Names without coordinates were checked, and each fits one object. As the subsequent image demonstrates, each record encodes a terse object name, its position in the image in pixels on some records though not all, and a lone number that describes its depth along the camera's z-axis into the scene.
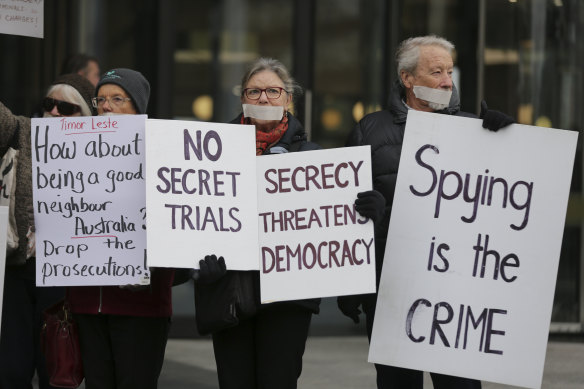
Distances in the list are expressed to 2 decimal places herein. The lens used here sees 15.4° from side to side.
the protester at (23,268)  9.80
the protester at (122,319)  8.54
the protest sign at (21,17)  10.71
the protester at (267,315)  8.20
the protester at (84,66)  13.81
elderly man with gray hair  8.62
